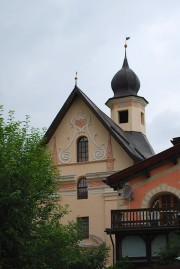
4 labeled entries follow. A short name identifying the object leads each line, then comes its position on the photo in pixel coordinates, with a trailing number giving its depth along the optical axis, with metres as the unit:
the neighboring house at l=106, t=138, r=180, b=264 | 27.95
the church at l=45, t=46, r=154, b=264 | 37.22
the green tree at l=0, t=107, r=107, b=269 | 23.16
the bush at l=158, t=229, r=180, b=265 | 24.91
